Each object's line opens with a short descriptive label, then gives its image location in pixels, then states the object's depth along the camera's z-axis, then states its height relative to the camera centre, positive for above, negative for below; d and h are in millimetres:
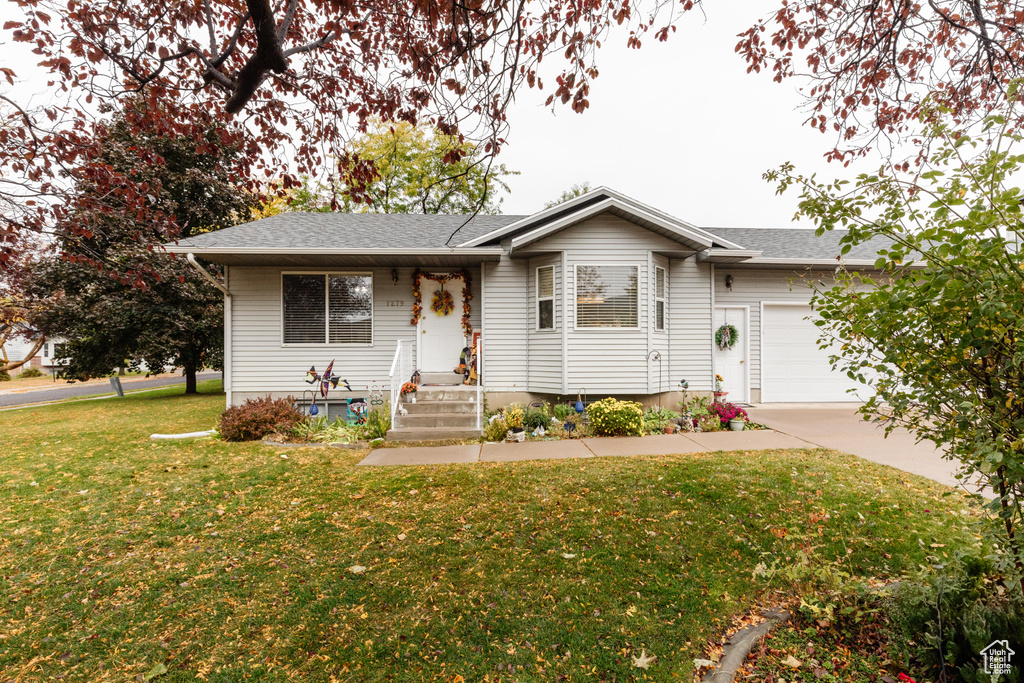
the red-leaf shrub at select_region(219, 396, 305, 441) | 7246 -1265
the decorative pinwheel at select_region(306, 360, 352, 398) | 8633 -618
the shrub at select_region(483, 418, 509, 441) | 7098 -1424
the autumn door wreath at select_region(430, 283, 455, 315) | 9438 +1075
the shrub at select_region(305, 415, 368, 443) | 7182 -1466
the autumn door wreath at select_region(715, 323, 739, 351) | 9422 +252
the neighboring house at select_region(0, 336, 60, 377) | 31722 -38
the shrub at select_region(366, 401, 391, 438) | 7305 -1340
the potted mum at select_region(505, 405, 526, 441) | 7090 -1329
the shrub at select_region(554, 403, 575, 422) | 7883 -1227
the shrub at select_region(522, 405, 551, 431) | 7539 -1329
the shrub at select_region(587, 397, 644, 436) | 7258 -1273
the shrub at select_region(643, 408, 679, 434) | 7516 -1367
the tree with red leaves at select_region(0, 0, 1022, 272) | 3580 +2847
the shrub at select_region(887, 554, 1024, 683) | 1993 -1426
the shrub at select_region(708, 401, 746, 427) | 7691 -1238
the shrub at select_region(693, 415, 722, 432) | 7590 -1427
